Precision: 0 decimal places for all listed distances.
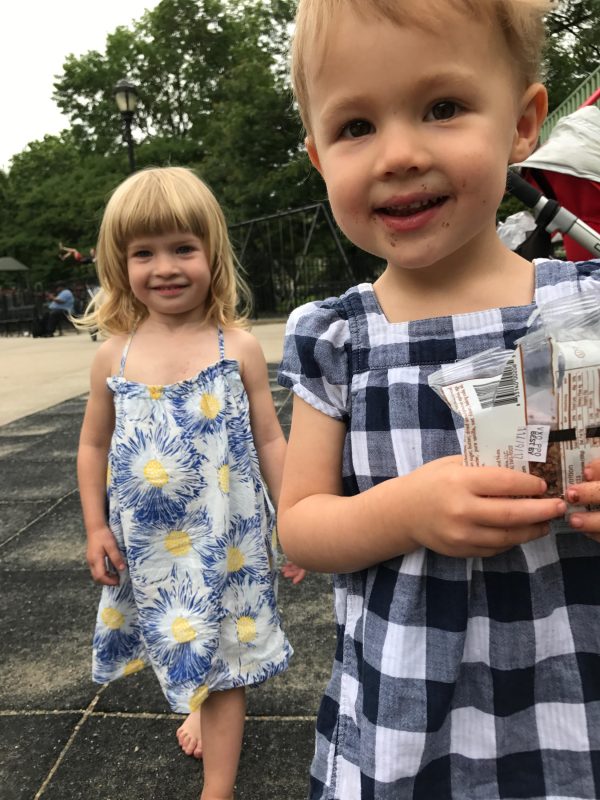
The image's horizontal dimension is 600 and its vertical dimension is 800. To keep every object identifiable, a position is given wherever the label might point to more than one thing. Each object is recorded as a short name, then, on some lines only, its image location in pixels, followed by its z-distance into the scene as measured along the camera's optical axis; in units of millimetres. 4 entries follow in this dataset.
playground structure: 15570
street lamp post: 14734
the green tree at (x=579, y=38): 17156
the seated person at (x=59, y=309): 19656
